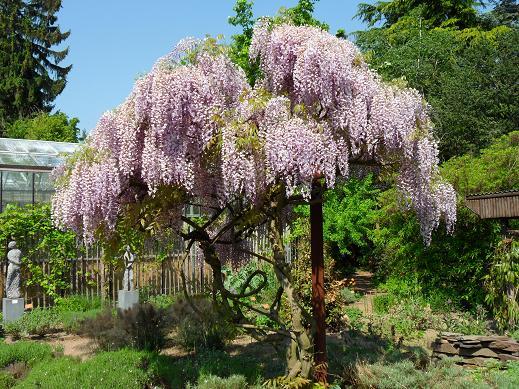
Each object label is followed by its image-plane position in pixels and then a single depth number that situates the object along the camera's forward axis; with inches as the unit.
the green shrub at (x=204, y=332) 309.9
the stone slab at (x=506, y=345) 272.8
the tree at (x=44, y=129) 1029.2
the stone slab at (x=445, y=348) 284.4
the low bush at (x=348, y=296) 457.0
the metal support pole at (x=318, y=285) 217.0
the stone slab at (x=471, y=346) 280.6
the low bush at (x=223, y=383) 211.9
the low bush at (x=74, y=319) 390.9
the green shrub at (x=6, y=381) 235.8
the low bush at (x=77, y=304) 445.7
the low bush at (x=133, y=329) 310.7
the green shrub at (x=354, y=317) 360.4
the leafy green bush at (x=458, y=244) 393.1
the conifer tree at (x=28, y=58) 1267.2
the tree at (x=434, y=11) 1075.9
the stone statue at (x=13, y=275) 417.4
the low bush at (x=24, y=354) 270.2
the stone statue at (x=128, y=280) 475.5
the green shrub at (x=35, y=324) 378.0
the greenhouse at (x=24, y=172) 556.4
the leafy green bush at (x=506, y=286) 309.9
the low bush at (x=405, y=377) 217.0
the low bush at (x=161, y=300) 455.6
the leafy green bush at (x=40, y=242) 440.1
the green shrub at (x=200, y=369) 235.3
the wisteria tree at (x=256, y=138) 186.4
